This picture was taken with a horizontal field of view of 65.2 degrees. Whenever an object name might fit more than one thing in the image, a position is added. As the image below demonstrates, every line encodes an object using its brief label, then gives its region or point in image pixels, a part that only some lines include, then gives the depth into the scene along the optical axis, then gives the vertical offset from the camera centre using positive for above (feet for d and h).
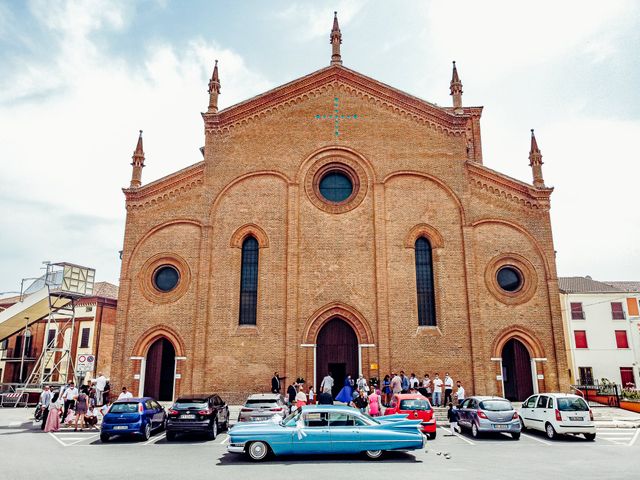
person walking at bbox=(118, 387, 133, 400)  58.18 -3.20
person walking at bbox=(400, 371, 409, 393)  66.55 -2.04
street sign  60.80 +0.37
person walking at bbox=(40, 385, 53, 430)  60.12 -4.34
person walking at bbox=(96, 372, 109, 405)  71.51 -3.04
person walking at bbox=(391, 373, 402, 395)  64.88 -2.18
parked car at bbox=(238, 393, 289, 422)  51.57 -4.16
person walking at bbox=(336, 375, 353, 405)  63.36 -3.42
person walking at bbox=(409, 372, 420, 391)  67.67 -2.05
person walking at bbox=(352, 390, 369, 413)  63.57 -4.18
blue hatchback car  49.70 -5.12
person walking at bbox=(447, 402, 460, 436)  55.86 -5.66
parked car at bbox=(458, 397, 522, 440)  49.24 -4.81
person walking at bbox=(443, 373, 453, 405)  68.28 -2.86
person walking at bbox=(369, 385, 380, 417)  54.80 -4.00
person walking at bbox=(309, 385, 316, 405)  67.31 -3.74
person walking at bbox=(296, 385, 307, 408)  60.70 -3.73
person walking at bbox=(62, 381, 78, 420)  62.95 -3.89
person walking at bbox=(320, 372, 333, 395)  65.23 -2.17
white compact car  49.37 -4.75
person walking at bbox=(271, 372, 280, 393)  67.82 -2.33
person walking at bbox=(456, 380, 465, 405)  64.80 -3.35
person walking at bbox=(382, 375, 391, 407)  67.67 -3.11
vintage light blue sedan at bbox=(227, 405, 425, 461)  39.09 -5.26
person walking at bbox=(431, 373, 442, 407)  68.33 -3.40
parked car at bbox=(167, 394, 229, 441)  49.55 -4.79
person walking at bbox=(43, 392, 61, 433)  58.23 -5.79
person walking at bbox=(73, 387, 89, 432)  57.82 -4.39
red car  50.06 -4.16
